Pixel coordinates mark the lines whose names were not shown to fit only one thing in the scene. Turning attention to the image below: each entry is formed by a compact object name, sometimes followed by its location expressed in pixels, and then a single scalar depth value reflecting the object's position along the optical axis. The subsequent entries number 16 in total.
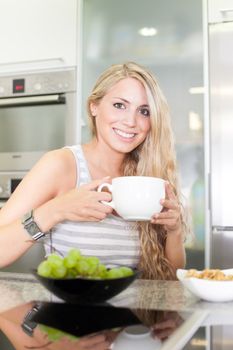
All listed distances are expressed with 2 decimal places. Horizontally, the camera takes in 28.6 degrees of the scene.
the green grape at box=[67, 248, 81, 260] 0.78
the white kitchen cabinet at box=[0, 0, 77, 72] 2.40
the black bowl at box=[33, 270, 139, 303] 0.75
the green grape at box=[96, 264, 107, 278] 0.80
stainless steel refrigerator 2.08
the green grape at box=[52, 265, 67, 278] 0.77
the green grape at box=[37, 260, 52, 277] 0.78
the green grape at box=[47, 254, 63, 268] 0.78
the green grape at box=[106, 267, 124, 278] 0.80
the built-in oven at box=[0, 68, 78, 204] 2.37
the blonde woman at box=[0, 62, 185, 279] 1.21
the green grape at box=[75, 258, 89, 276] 0.78
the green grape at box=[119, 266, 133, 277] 0.81
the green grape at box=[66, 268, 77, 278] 0.78
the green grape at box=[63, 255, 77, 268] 0.77
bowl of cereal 0.83
